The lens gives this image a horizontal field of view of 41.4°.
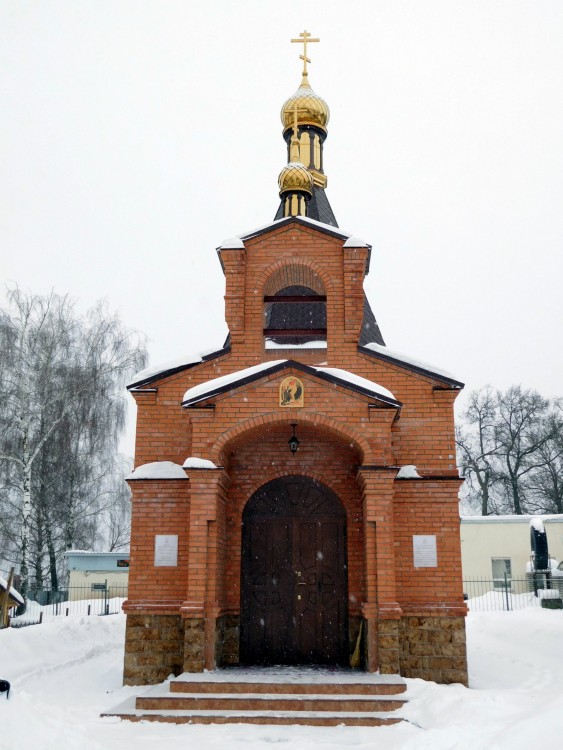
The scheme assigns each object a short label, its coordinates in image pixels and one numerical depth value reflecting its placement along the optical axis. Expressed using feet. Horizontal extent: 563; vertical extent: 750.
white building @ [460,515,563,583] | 81.20
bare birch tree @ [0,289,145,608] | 61.82
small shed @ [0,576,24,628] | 35.94
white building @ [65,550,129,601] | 78.54
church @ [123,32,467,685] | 27.58
